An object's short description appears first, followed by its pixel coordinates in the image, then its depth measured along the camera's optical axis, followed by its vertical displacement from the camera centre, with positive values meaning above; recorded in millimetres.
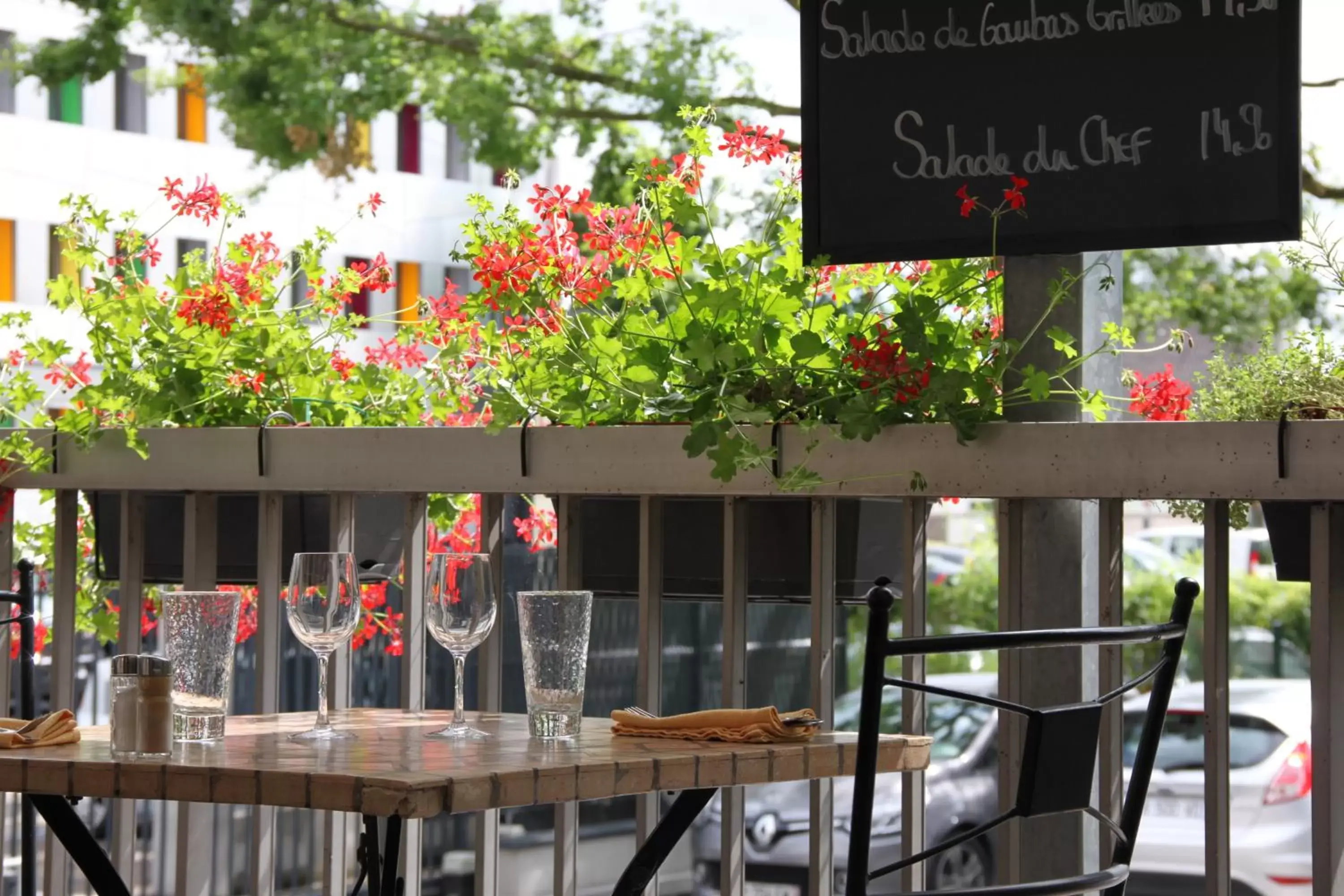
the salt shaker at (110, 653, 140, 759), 4206 -216
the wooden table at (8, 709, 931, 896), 4037 -260
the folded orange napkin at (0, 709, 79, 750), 4280 -256
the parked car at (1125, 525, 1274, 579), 25828 -671
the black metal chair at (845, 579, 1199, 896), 3984 -218
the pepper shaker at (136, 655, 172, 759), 4200 -221
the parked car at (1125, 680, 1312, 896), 12441 -1445
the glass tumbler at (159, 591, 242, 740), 4317 -181
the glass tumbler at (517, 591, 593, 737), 4329 -180
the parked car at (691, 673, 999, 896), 12301 -1522
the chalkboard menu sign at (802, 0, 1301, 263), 4537 +408
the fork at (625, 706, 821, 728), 4340 -245
